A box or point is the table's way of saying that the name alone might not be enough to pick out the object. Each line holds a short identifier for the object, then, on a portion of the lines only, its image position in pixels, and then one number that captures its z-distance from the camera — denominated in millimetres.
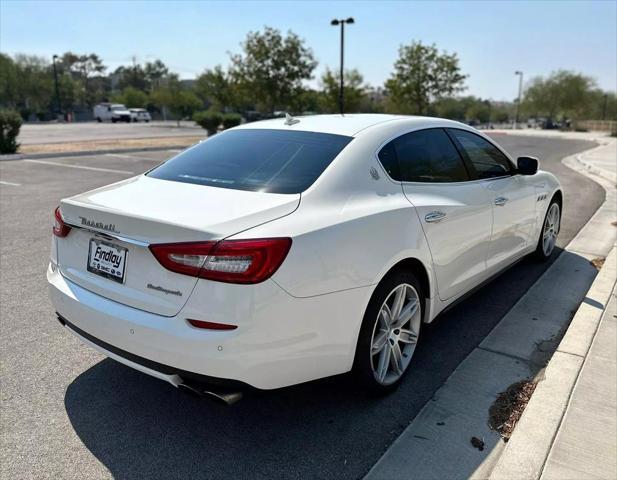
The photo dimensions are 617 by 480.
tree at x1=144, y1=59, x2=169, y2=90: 114438
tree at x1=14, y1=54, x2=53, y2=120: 70625
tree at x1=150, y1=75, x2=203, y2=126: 57456
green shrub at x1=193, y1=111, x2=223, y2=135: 26516
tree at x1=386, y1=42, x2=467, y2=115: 40250
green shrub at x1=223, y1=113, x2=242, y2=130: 26984
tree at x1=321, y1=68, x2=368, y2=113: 38875
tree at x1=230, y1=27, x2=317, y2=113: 36000
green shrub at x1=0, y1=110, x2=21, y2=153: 16141
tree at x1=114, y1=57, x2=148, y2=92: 112500
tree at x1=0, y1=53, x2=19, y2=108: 68188
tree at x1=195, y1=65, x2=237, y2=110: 45125
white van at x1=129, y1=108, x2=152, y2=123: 59875
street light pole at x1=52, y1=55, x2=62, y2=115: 67081
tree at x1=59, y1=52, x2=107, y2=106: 107125
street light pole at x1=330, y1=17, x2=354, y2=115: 31322
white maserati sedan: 2266
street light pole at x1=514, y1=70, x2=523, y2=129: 68700
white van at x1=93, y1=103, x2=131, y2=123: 57881
